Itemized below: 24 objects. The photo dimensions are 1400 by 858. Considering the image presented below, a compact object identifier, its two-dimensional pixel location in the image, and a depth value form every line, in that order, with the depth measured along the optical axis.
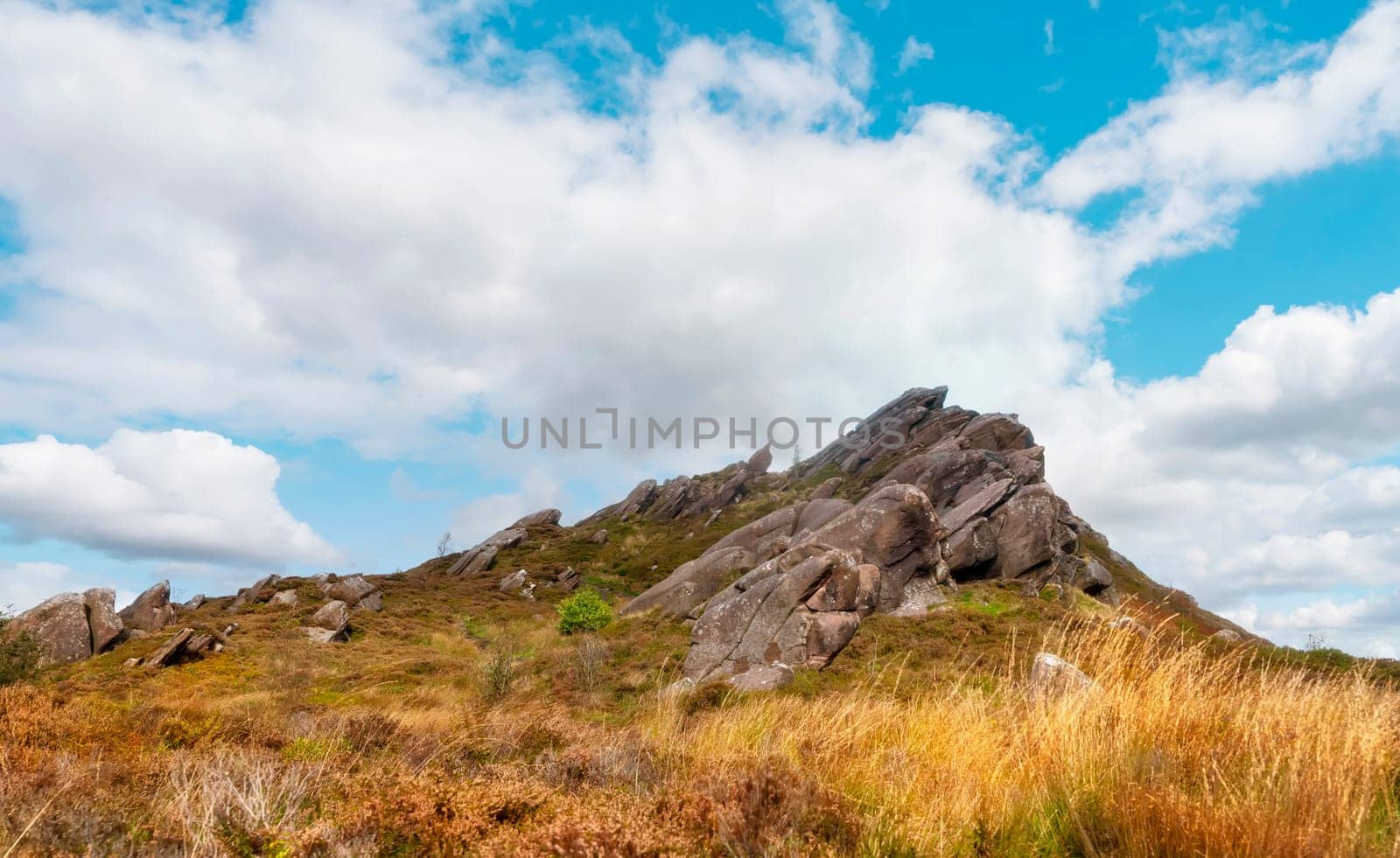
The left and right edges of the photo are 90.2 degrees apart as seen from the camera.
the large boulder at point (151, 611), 31.42
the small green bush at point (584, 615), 30.23
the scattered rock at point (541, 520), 67.75
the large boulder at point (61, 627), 26.38
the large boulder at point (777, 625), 18.88
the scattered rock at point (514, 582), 45.03
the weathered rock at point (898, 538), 24.95
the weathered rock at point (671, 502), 67.62
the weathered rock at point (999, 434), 52.66
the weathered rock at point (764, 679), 16.28
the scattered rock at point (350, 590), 37.81
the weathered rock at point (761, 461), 78.50
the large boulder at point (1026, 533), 27.45
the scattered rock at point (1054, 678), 7.13
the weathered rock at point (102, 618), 27.47
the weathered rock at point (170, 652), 24.62
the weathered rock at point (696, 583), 28.62
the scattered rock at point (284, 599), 35.88
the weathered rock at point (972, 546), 27.08
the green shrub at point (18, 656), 18.48
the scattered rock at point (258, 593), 36.56
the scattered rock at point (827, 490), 57.22
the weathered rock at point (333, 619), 31.59
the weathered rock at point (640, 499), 71.19
